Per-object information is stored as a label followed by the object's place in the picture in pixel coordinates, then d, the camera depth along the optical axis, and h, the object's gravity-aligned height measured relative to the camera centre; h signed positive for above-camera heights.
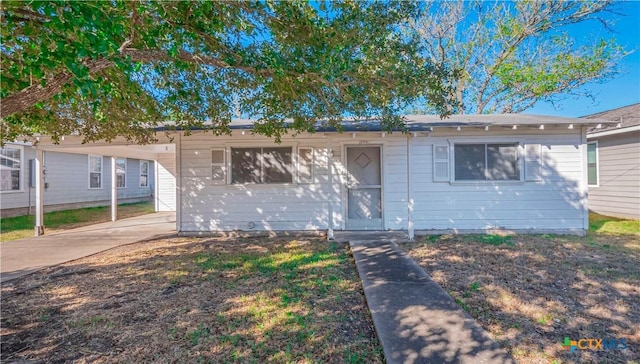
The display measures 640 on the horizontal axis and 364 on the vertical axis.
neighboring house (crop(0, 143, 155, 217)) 10.63 +0.25
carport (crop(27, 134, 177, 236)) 7.70 +1.02
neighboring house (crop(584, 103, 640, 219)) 8.66 +0.53
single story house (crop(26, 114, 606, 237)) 7.29 +0.13
